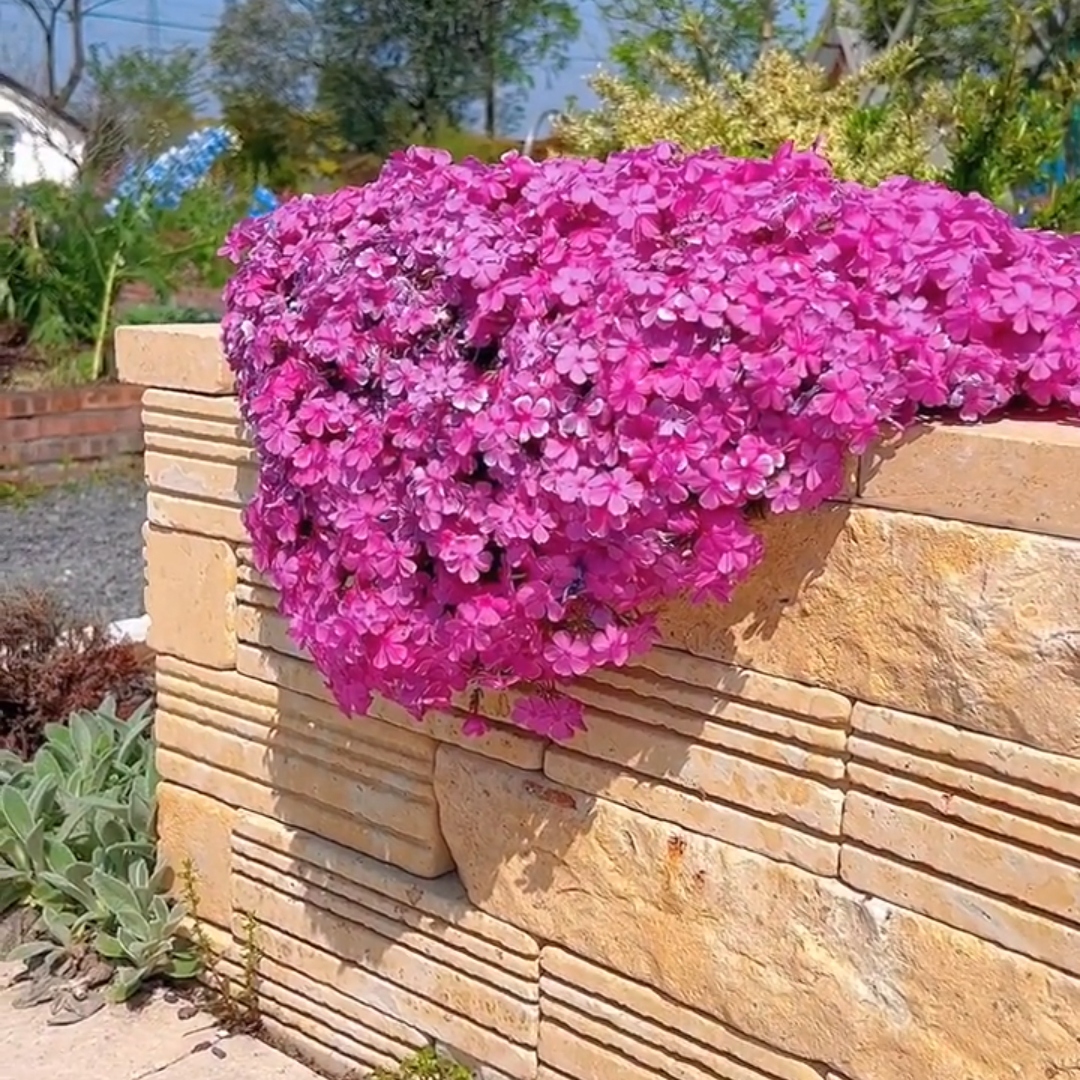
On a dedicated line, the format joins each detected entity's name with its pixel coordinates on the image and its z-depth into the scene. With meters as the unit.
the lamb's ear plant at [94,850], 2.98
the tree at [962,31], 10.65
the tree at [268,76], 19.25
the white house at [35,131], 18.27
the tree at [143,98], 14.84
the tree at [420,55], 18.44
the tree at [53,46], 23.81
